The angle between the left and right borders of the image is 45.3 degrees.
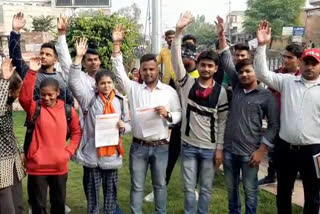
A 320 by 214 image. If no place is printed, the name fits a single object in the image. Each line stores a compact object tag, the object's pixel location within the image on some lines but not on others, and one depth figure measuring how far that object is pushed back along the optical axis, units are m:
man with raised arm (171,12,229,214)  3.62
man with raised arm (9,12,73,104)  3.66
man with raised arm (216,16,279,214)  3.58
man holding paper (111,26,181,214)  3.69
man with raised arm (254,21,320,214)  3.47
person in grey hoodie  3.71
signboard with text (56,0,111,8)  27.23
